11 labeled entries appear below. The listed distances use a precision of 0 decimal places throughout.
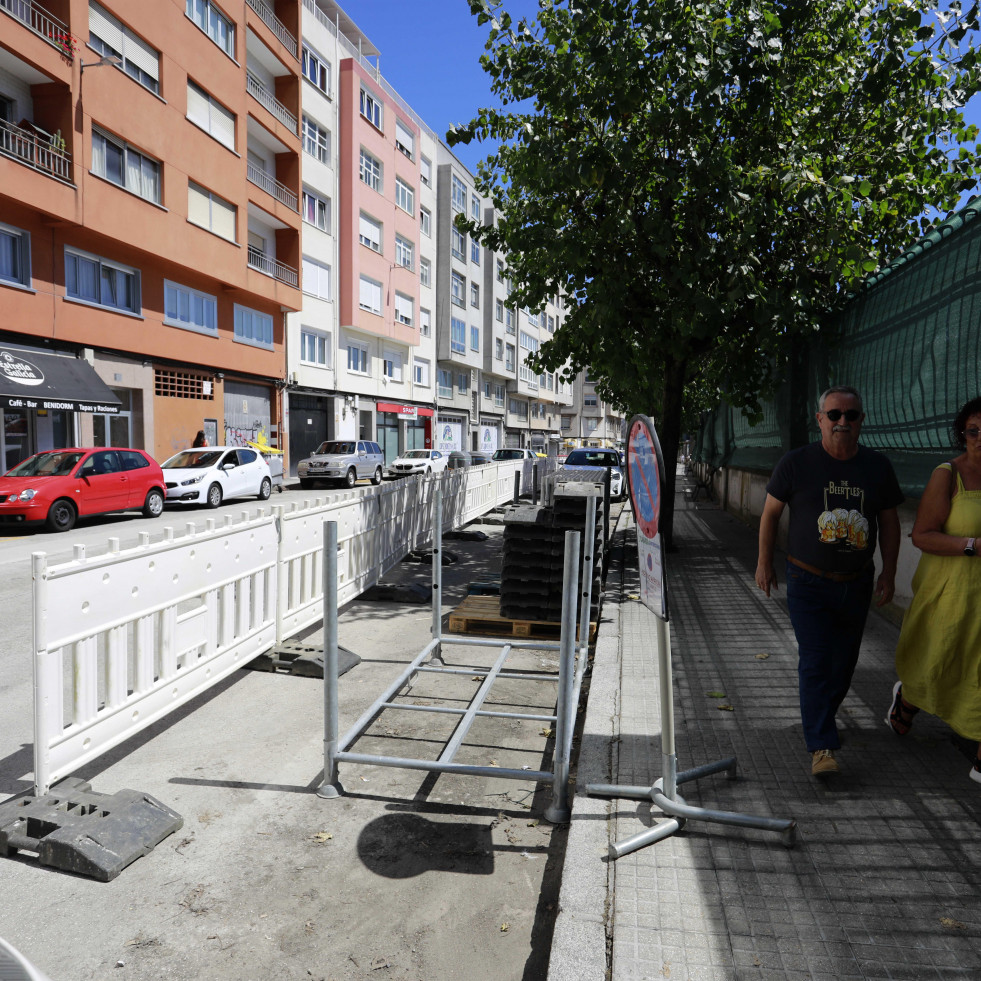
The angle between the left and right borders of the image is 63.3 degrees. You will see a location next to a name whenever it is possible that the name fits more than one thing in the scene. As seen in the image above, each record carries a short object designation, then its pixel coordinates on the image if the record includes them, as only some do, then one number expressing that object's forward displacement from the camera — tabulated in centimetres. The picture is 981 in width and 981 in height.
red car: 1373
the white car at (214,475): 1864
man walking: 388
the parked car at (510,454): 3140
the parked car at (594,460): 2150
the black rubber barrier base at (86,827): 318
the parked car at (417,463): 3275
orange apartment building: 1856
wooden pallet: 729
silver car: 2781
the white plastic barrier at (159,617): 364
